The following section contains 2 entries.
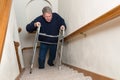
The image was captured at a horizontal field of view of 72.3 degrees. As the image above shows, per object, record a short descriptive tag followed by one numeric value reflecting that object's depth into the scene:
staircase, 1.19
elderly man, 1.65
